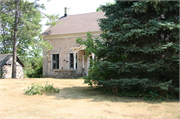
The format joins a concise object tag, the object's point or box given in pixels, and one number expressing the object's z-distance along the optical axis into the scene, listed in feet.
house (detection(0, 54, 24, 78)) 60.39
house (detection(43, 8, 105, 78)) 58.18
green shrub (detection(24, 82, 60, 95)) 21.99
